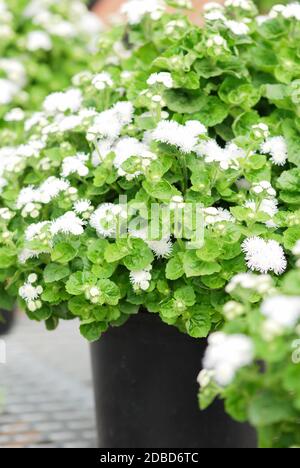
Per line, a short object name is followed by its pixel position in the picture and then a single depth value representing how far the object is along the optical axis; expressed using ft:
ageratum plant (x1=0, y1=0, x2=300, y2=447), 5.73
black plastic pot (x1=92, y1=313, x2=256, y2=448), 6.79
